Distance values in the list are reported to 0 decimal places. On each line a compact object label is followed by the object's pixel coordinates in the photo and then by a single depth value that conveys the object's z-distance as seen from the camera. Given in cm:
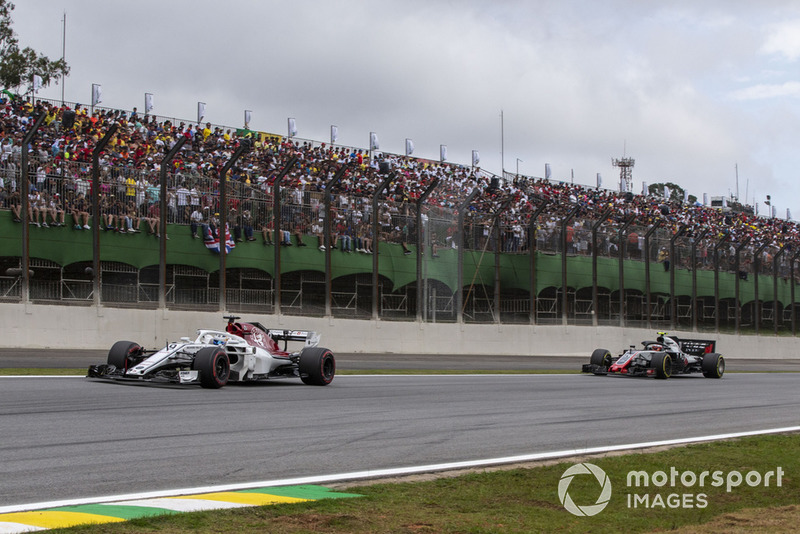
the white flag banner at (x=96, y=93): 3675
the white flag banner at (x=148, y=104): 3832
